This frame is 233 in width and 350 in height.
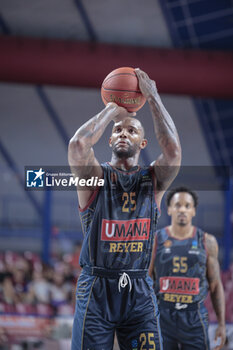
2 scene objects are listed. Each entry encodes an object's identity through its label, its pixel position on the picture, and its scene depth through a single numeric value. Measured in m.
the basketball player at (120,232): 5.78
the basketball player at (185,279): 8.35
